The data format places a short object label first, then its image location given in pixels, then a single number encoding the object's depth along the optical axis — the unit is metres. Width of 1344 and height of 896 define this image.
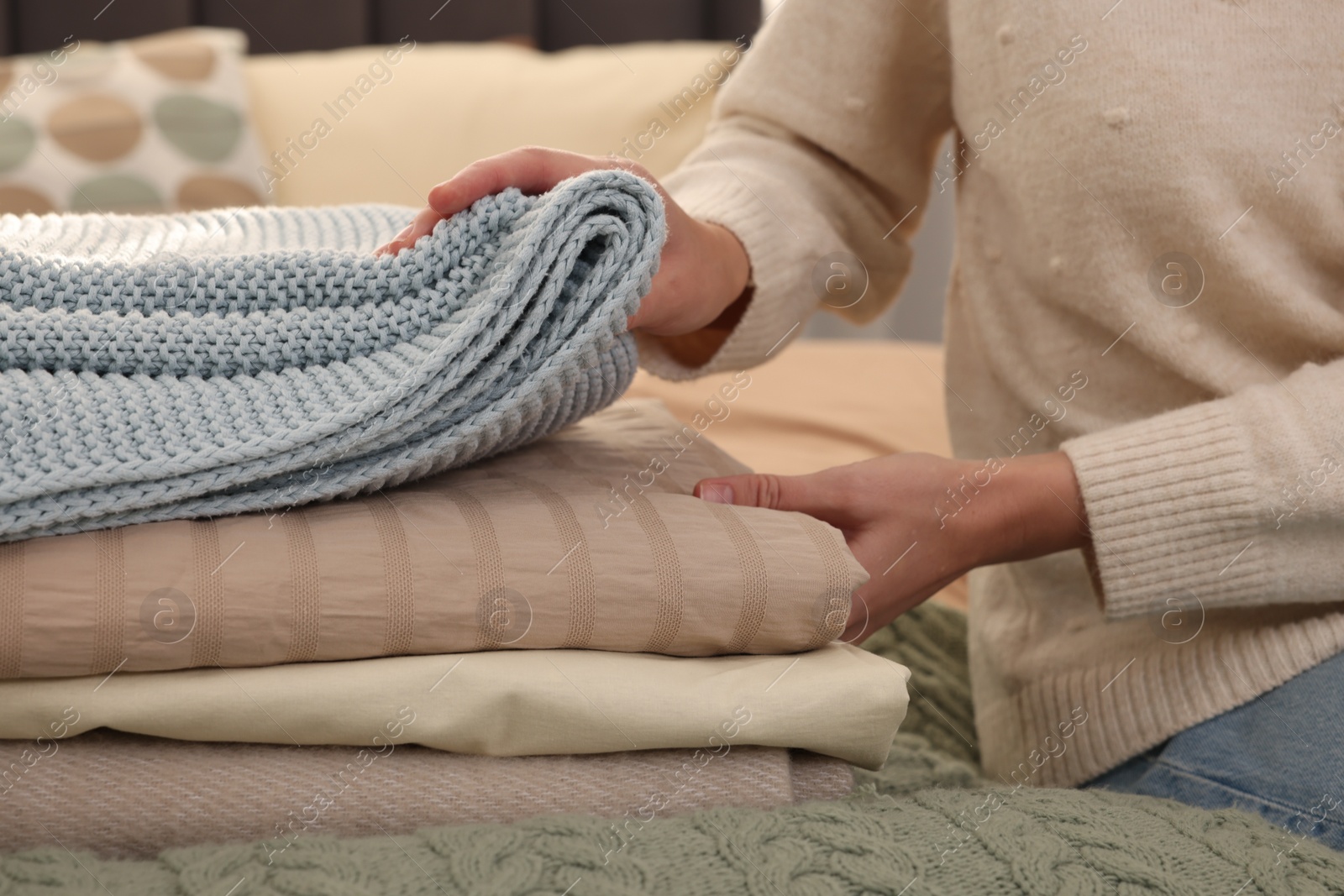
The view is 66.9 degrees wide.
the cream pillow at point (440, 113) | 1.17
